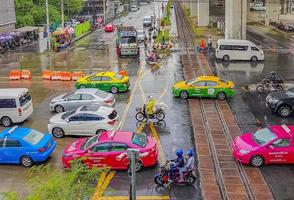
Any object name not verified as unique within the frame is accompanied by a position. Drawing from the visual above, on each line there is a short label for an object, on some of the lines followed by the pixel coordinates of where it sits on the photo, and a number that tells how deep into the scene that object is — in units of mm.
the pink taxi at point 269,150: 17578
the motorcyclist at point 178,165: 16203
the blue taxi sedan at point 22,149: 18328
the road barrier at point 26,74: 36188
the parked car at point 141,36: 56547
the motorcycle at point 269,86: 29438
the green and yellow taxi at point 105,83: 29812
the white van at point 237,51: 40969
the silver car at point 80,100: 24864
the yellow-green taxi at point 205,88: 27594
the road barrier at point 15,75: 36125
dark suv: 24172
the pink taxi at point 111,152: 17484
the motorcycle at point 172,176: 16234
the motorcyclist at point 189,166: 16188
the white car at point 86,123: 21250
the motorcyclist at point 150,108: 23284
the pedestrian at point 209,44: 47625
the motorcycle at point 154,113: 23391
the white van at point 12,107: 23703
